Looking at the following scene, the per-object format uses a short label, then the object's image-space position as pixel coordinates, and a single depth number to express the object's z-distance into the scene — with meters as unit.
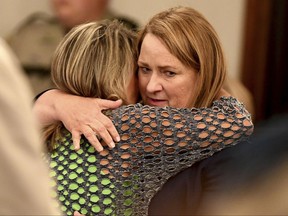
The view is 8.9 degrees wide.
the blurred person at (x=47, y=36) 6.58
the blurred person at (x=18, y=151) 3.38
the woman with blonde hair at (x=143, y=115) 4.66
